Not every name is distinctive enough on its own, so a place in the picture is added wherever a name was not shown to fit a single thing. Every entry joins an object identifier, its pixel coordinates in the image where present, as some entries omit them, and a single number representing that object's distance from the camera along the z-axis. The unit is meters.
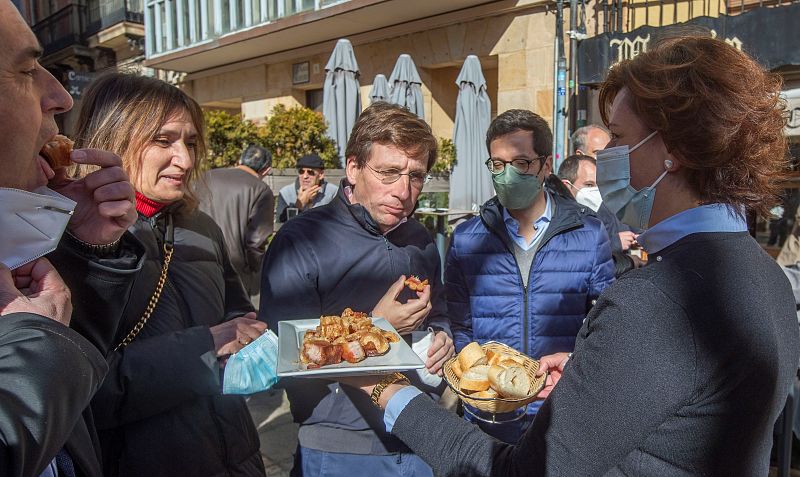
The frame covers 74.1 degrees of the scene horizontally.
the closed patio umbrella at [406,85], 8.40
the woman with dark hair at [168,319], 1.62
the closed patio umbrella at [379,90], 8.86
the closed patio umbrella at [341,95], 8.53
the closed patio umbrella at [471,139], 7.68
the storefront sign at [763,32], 6.48
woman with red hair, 1.14
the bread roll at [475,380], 1.87
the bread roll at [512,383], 1.80
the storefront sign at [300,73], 13.57
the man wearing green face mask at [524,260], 2.69
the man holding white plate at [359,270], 2.03
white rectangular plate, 1.54
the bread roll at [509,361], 1.96
